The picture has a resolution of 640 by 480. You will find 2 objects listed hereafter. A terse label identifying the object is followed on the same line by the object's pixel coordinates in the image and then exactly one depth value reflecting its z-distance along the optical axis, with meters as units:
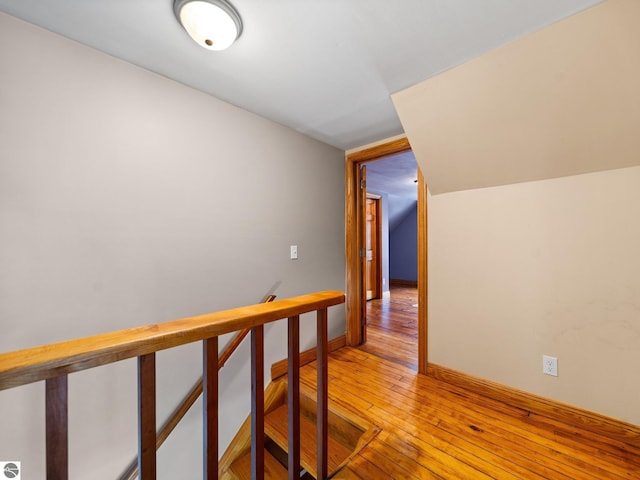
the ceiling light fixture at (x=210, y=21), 1.08
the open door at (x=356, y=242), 2.74
